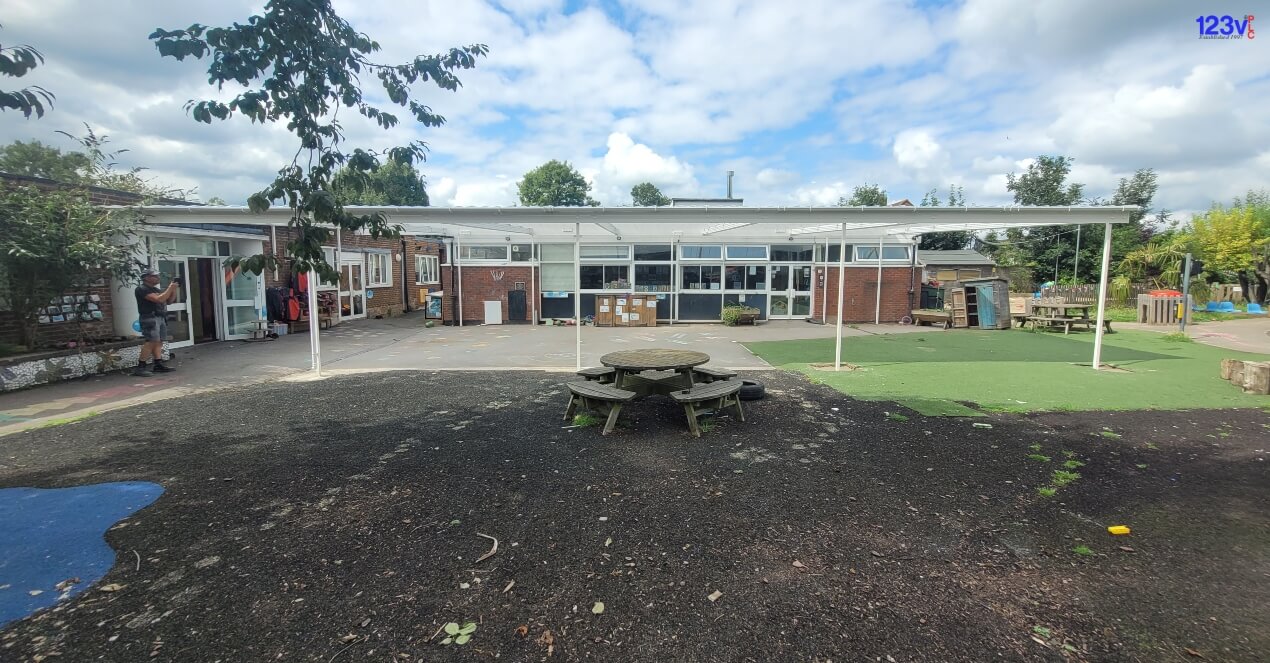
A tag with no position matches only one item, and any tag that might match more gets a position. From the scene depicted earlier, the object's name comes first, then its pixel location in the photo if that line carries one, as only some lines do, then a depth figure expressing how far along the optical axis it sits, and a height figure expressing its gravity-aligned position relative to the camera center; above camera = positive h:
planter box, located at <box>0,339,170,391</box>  7.62 -1.12
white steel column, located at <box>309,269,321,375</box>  8.93 -0.66
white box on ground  18.30 -0.74
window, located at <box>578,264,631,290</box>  18.38 +0.47
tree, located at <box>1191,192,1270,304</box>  23.98 +2.01
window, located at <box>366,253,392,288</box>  20.20 +0.71
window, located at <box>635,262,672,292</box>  18.34 +0.34
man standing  8.93 -0.47
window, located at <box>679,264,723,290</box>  18.42 +0.41
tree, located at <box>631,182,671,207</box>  65.91 +11.39
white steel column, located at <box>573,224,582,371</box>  9.16 +0.22
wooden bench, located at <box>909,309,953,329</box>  16.91 -0.86
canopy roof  8.53 +1.17
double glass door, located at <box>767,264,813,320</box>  18.64 -0.08
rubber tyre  6.66 -1.20
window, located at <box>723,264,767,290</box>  18.53 +0.42
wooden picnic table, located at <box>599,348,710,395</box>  5.90 -0.82
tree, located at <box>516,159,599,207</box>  53.56 +9.96
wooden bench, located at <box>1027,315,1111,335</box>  15.14 -0.90
